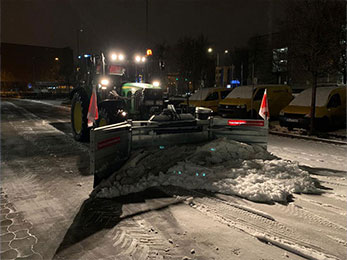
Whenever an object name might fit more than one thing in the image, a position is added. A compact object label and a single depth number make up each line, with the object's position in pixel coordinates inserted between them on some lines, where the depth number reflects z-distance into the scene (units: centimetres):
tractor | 891
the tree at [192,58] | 3581
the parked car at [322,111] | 1241
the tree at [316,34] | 1144
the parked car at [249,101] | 1619
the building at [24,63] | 8349
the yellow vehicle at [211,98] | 1967
